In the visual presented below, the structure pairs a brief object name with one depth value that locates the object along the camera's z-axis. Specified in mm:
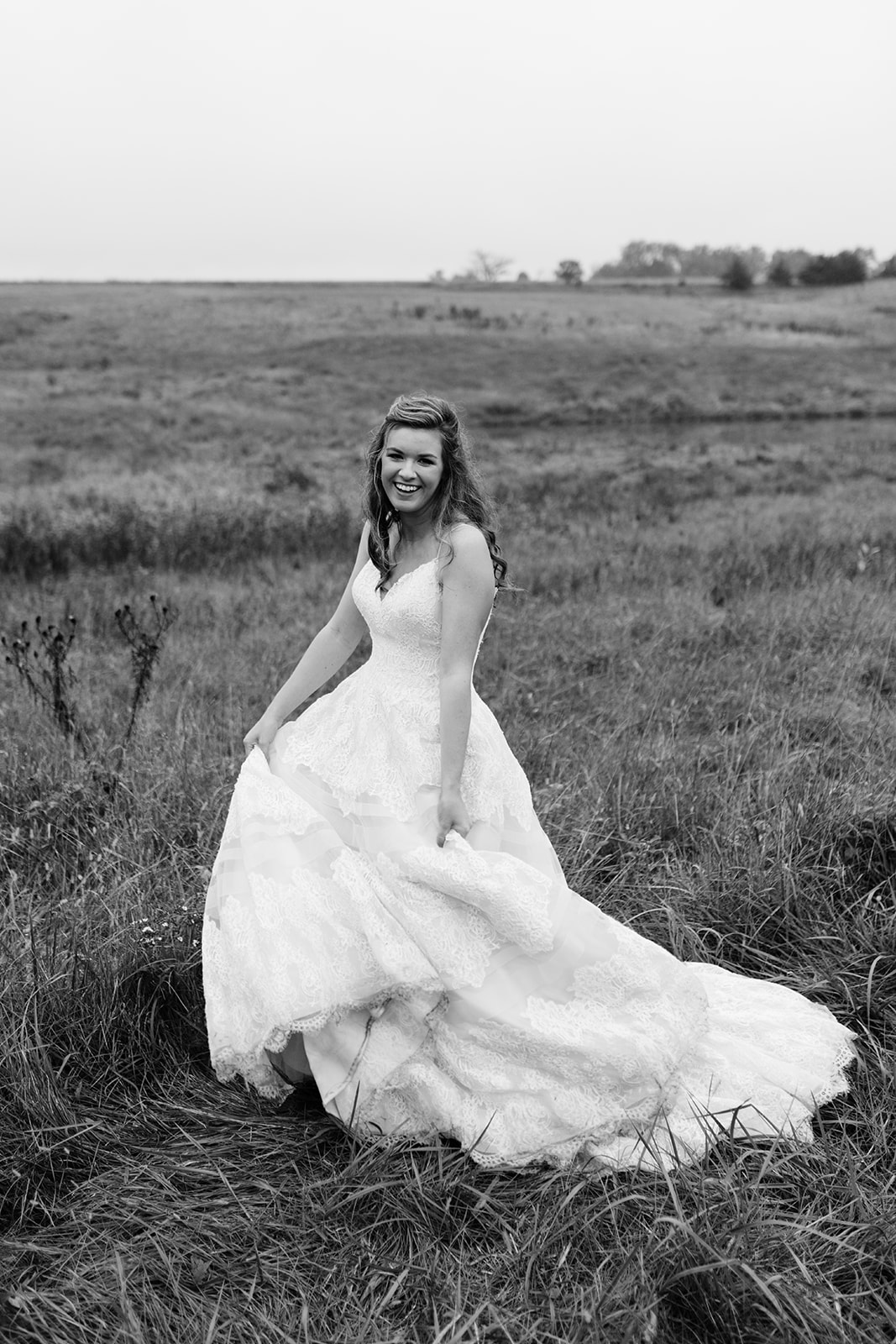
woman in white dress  2623
